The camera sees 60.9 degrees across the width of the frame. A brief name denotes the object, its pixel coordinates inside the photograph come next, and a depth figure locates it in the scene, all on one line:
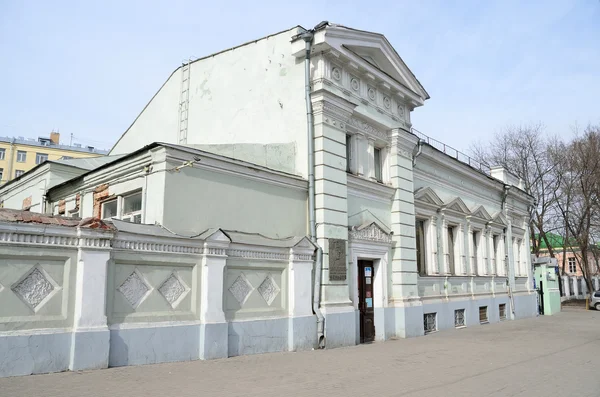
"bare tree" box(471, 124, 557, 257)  35.09
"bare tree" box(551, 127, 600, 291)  31.73
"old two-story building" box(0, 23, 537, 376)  9.39
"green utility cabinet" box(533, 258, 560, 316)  26.30
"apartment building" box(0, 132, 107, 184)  62.78
